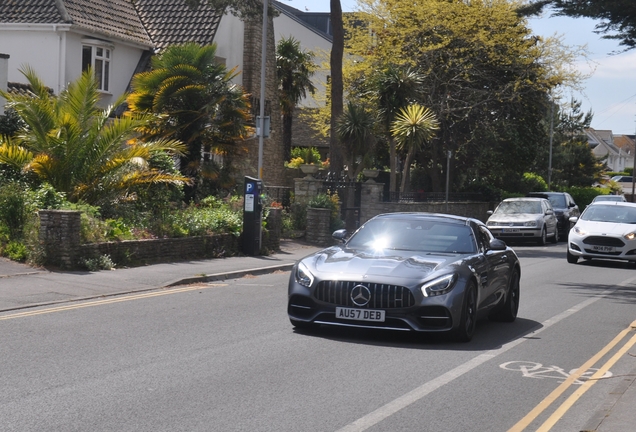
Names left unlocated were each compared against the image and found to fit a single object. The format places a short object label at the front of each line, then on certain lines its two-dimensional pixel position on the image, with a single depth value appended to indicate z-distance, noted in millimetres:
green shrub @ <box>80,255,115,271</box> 16188
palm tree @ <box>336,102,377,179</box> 31312
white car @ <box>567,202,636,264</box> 21812
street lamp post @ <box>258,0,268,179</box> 24516
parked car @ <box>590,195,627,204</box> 38469
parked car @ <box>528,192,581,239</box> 34500
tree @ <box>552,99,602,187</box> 68125
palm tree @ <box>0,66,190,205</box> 18391
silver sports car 9562
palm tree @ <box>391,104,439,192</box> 31781
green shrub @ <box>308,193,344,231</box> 27000
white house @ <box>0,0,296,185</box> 29438
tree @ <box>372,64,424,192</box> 32688
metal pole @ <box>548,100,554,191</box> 54625
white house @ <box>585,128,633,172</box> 127375
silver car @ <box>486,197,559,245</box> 30594
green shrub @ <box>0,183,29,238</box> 17016
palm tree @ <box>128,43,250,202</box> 23531
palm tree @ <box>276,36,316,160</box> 43625
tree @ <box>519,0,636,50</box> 16891
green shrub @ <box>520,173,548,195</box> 50219
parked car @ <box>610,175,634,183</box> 113962
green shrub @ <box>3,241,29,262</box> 16031
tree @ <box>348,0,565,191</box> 36469
